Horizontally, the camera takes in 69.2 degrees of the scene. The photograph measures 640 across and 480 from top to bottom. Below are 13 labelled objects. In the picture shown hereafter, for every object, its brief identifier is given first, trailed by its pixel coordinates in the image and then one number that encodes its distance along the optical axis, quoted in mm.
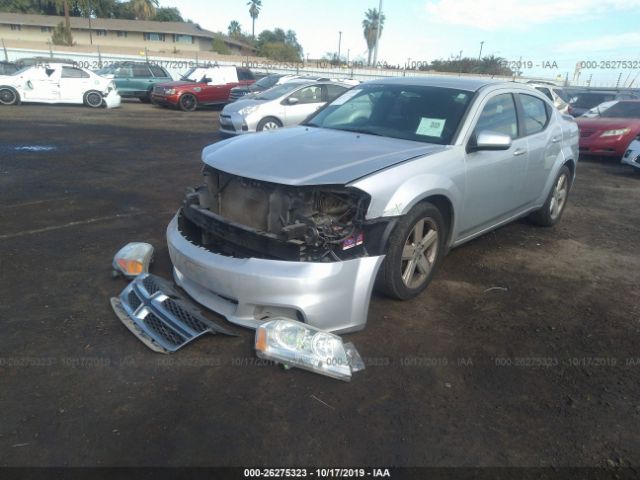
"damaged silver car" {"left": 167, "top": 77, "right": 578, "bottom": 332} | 2943
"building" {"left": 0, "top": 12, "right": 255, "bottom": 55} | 58438
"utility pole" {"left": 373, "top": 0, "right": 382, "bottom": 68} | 28253
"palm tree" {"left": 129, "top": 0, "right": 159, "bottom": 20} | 66562
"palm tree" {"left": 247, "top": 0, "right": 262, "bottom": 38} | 90688
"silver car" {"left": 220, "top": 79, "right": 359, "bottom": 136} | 11320
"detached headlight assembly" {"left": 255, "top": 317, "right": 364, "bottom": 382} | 2752
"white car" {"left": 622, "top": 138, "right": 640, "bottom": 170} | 9211
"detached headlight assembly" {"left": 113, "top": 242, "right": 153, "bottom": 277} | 3797
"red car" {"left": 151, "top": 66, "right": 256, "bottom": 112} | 17734
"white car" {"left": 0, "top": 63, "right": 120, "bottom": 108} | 16234
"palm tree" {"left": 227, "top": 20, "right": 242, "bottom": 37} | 90625
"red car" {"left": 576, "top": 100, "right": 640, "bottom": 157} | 10344
